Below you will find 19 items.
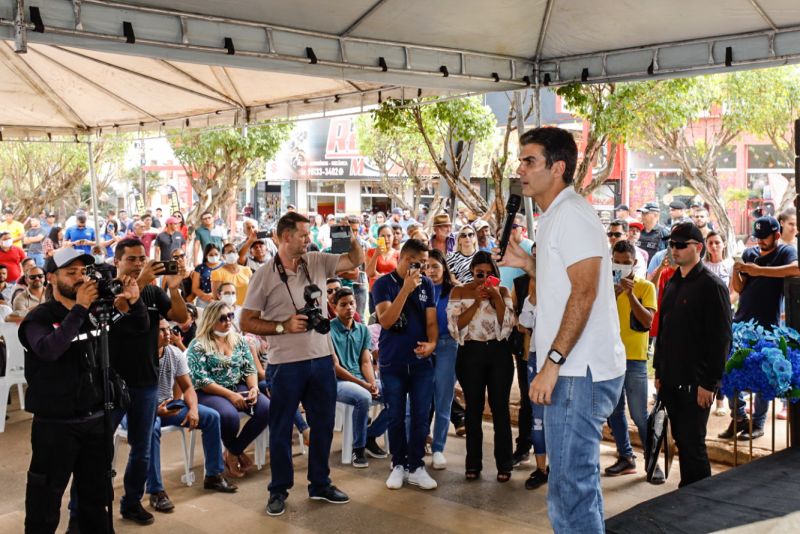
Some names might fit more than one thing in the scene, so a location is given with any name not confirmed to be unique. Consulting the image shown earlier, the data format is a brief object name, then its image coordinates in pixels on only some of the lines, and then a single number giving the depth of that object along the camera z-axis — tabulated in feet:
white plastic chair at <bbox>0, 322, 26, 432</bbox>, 28.71
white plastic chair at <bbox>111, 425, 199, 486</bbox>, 21.10
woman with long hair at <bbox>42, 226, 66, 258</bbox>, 53.09
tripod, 14.37
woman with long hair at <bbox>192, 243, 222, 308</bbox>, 33.39
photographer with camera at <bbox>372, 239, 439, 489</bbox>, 20.65
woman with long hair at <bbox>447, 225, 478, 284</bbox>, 30.04
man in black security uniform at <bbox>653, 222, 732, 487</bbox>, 16.94
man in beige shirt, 18.53
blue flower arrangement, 16.48
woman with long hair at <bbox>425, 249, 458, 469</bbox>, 22.25
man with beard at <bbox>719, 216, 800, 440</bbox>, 23.44
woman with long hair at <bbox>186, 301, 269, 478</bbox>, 21.81
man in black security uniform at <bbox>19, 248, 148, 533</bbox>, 14.65
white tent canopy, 17.93
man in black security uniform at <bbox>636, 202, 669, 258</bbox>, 37.22
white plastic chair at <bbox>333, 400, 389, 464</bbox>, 22.95
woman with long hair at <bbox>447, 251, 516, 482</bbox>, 20.83
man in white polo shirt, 10.81
